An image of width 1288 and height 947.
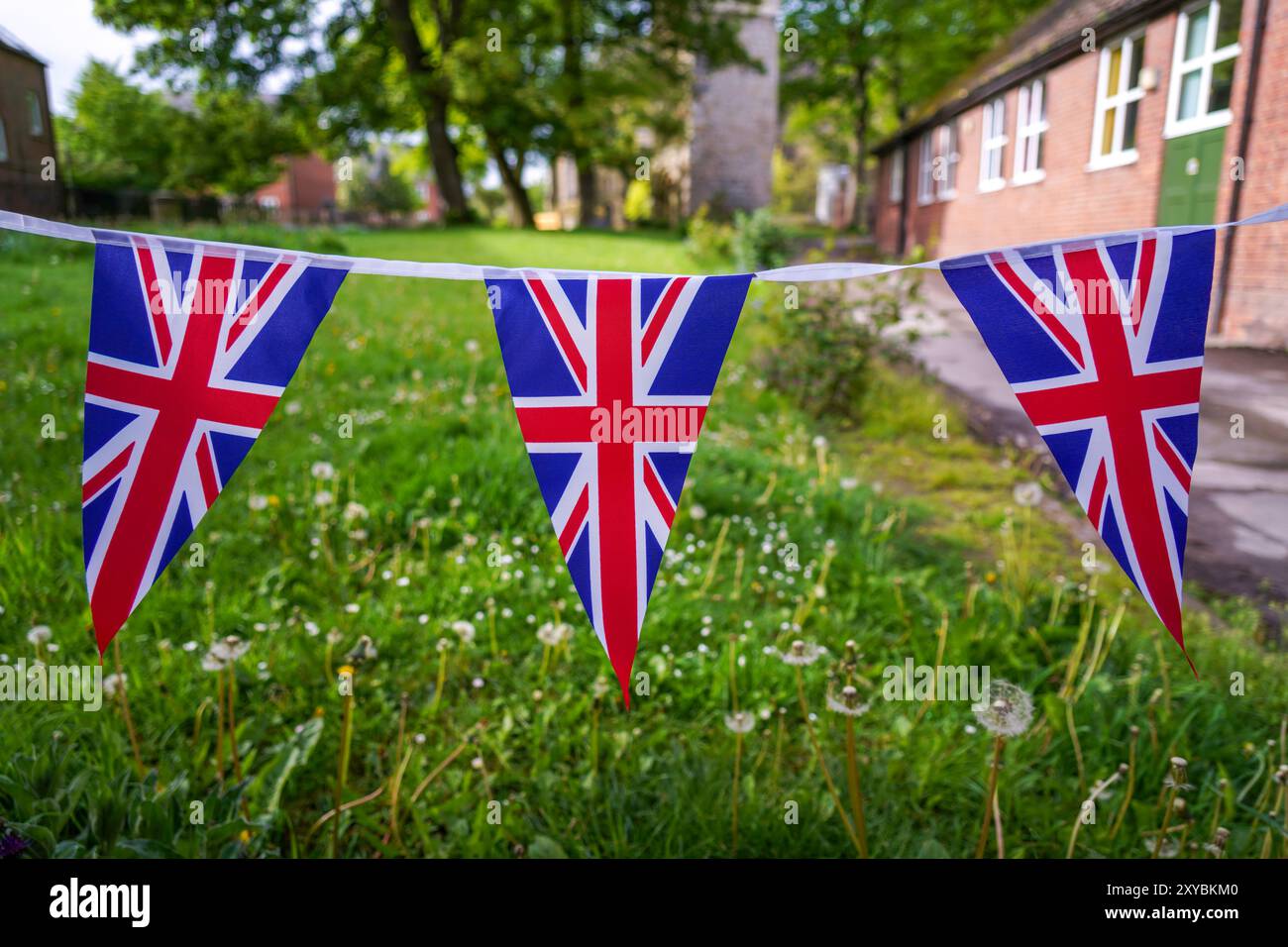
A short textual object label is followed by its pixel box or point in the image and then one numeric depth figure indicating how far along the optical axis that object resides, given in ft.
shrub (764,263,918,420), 21.22
